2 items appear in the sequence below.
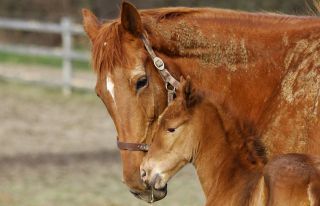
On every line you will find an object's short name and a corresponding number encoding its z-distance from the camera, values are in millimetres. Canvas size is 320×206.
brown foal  10021
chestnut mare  10552
